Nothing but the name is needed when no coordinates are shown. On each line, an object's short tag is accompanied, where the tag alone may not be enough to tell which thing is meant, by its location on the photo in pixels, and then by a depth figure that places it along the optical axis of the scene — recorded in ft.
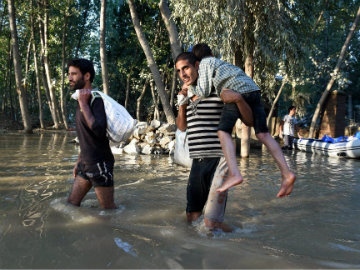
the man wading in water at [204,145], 10.02
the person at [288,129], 49.34
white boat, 36.45
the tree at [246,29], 32.55
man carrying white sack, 10.99
